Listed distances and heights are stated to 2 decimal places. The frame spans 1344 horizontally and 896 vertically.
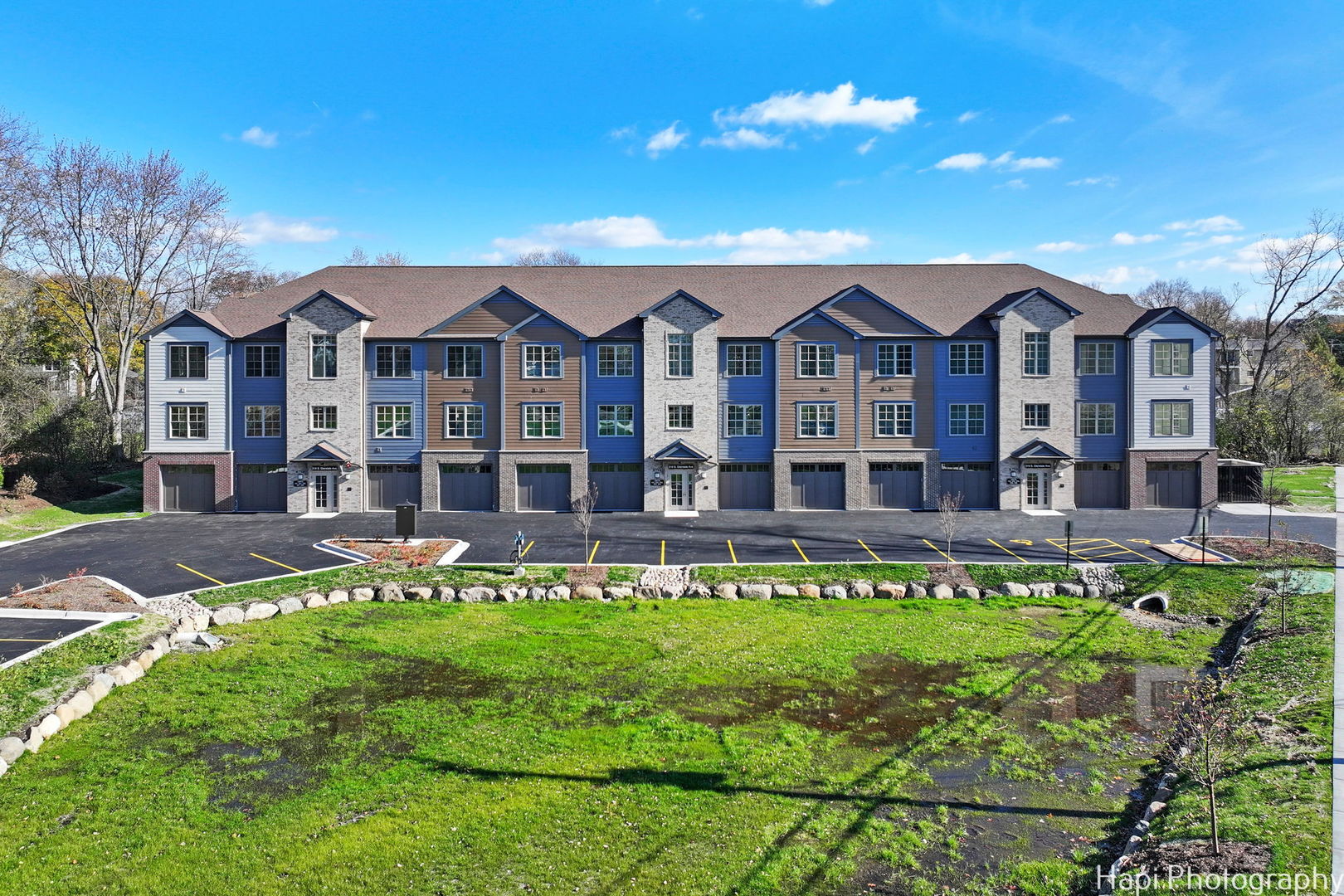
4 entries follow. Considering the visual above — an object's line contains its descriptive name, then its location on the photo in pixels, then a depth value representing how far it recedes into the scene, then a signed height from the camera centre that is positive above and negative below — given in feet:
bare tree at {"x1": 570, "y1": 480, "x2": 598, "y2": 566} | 75.10 -7.81
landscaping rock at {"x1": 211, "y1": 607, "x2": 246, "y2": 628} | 56.75 -13.49
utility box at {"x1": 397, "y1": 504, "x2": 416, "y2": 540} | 85.81 -9.09
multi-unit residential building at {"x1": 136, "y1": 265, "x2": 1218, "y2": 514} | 108.78 +5.25
